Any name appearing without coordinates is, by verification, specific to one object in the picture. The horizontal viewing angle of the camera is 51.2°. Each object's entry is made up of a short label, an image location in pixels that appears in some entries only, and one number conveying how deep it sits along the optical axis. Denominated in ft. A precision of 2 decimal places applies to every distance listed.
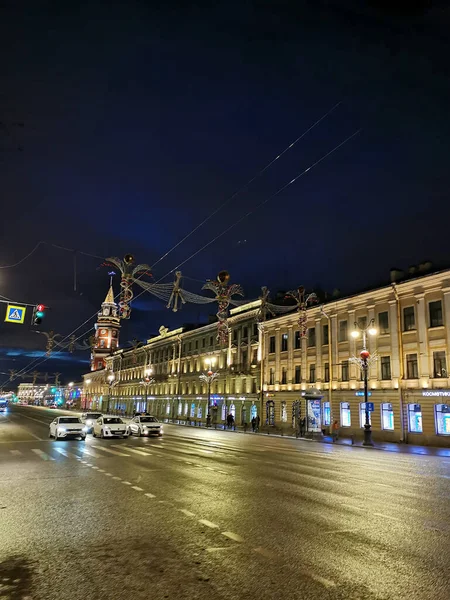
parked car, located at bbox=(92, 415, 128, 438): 97.41
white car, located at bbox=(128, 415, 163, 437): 106.63
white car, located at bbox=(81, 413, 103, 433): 130.74
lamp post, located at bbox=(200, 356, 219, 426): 173.55
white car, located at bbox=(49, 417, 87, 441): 90.33
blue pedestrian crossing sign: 74.43
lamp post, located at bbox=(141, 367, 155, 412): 231.71
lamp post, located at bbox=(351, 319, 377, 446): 98.27
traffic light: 71.56
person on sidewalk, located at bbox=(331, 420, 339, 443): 110.01
